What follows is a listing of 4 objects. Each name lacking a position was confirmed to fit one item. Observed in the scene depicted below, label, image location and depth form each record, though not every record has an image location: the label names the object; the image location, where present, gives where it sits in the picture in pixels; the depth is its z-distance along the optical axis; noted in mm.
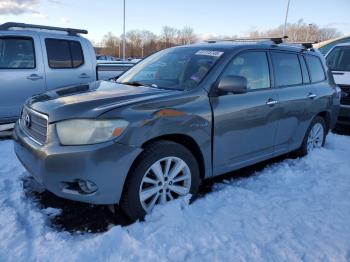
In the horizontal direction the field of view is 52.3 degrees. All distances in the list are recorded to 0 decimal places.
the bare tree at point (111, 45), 87038
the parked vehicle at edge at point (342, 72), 7377
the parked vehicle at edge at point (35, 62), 6207
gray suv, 2963
